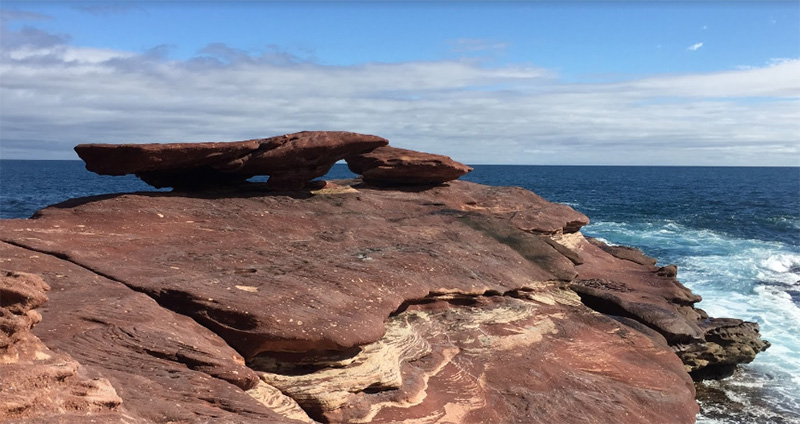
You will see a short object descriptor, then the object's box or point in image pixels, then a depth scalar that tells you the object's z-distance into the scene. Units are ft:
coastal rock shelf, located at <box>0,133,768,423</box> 32.94
